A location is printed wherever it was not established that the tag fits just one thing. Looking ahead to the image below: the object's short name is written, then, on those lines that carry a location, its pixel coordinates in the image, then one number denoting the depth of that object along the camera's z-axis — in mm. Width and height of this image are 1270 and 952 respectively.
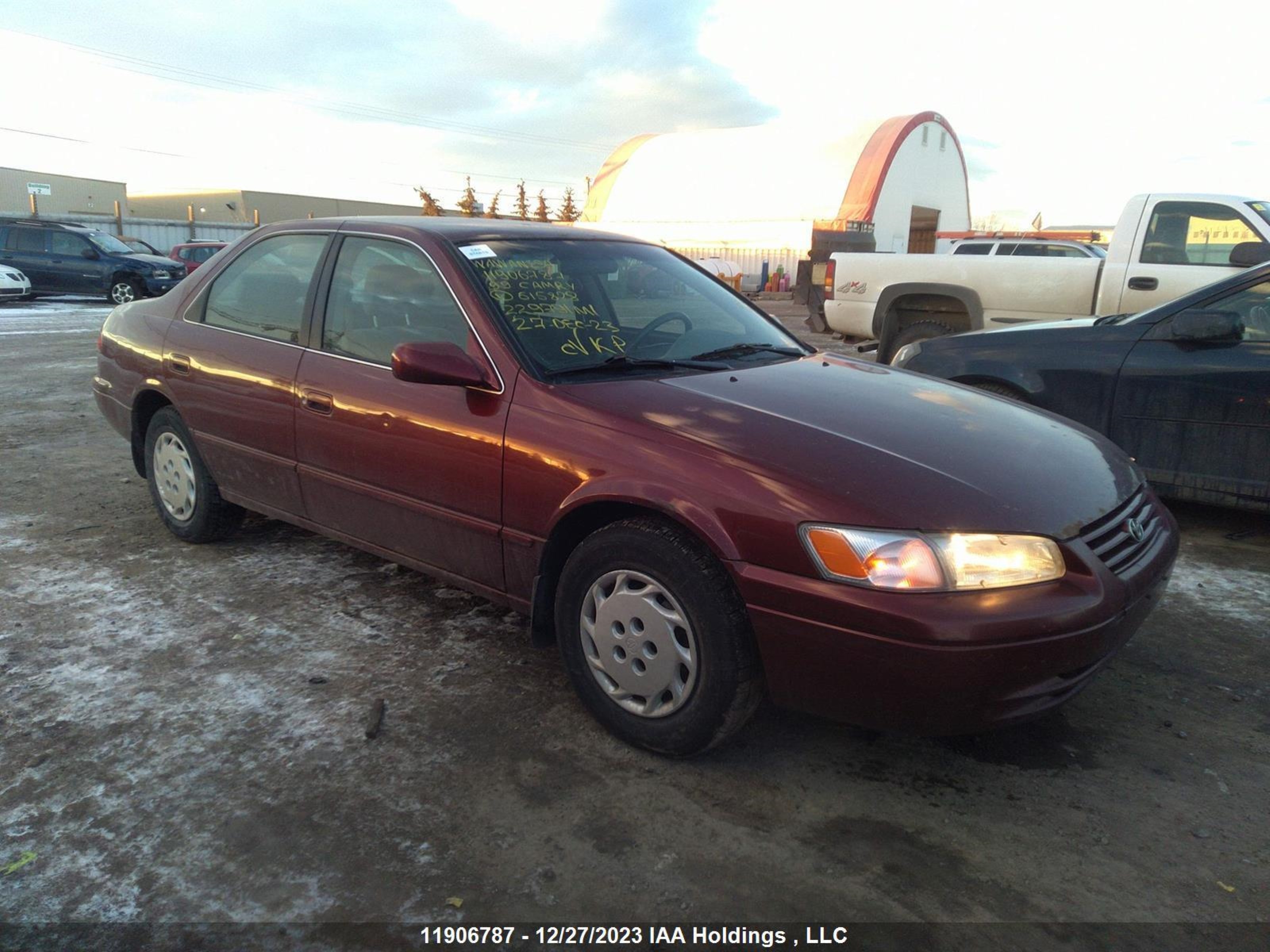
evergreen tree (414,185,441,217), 46281
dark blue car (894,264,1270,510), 4586
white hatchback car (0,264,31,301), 18688
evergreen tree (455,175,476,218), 49938
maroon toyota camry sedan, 2352
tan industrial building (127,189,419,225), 57156
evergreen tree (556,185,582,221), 51781
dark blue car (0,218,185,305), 19406
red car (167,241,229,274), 22500
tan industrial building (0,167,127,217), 50594
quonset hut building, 33750
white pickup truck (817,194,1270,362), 7586
